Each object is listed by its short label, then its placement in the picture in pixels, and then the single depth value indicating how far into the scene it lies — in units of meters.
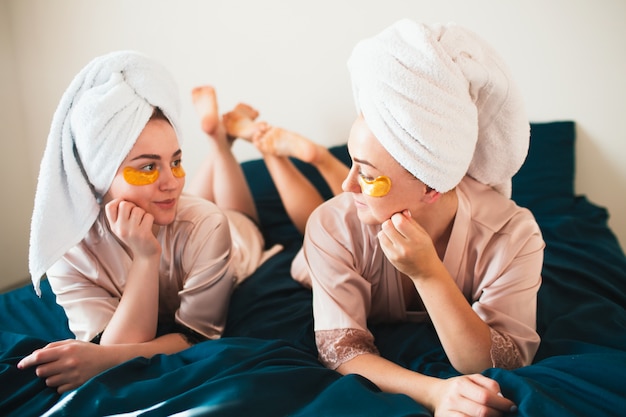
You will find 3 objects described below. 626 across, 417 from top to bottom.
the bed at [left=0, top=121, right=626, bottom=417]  1.02
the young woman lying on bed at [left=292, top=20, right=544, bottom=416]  1.10
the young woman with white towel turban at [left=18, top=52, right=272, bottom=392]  1.32
